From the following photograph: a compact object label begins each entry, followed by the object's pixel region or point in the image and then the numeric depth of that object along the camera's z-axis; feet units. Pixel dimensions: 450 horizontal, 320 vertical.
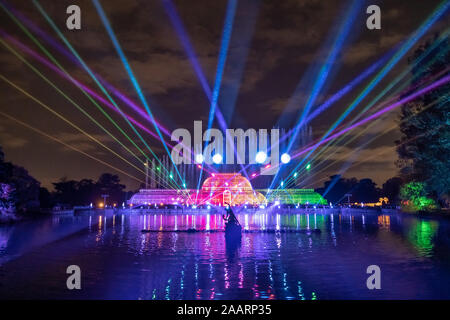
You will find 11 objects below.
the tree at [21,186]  138.41
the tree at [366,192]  362.53
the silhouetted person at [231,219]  79.44
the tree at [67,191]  324.80
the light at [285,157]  341.82
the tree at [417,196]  146.48
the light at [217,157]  378.94
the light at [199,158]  371.74
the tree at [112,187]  358.84
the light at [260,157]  365.47
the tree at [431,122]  97.96
